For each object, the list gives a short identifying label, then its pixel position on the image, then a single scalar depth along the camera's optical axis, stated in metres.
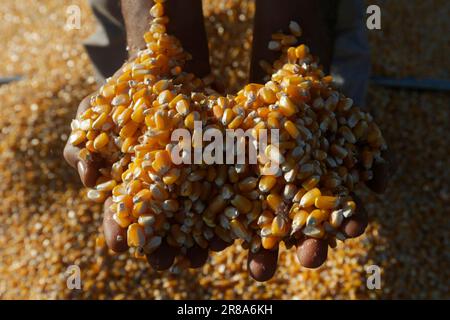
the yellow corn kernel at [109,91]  0.56
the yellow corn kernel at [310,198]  0.53
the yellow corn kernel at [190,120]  0.53
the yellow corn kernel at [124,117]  0.54
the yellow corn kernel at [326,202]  0.53
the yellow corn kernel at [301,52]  0.58
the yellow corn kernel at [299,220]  0.53
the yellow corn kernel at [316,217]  0.53
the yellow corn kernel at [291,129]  0.53
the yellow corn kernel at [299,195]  0.53
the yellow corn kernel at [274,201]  0.53
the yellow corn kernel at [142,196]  0.53
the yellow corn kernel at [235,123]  0.54
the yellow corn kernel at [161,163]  0.53
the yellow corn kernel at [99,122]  0.55
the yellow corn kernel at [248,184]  0.53
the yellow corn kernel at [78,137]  0.56
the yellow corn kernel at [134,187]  0.53
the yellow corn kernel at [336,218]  0.53
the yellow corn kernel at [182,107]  0.54
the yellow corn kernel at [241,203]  0.54
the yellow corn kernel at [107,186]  0.55
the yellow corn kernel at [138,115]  0.54
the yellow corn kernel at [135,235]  0.53
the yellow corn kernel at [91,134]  0.55
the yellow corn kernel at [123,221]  0.53
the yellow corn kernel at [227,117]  0.54
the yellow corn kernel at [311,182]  0.53
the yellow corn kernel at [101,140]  0.55
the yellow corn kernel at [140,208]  0.53
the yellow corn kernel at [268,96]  0.54
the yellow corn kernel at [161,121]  0.53
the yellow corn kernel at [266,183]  0.53
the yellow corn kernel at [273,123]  0.53
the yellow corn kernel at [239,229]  0.54
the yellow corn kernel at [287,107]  0.53
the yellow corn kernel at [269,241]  0.54
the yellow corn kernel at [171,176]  0.53
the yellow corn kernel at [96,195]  0.56
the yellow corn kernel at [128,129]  0.54
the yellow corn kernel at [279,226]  0.53
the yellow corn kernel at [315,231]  0.53
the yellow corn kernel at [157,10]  0.60
